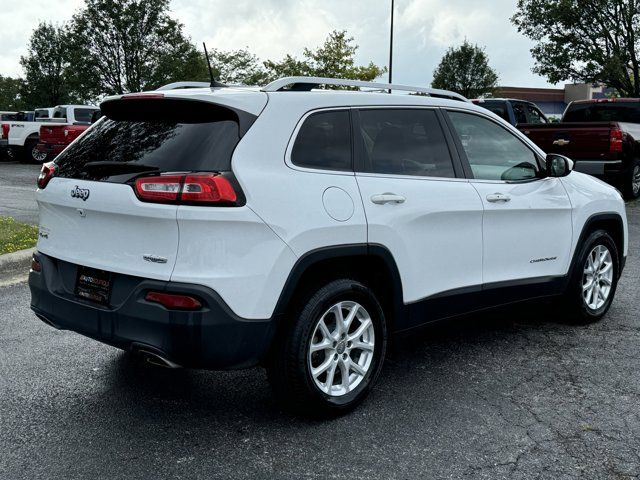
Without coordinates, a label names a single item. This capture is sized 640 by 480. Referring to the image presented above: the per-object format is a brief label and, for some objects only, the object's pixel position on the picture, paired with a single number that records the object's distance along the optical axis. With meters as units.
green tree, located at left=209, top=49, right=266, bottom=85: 48.97
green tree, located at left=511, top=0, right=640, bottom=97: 27.38
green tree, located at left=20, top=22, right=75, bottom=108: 50.53
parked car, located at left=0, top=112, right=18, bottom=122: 25.91
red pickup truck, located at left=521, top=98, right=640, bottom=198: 12.72
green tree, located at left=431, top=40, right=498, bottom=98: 54.19
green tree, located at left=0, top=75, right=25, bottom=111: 73.66
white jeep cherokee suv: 3.29
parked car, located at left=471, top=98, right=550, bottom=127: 15.75
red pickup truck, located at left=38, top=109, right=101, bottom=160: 21.44
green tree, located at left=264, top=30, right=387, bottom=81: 38.91
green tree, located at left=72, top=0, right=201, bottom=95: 39.78
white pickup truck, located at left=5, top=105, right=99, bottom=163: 23.80
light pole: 38.41
